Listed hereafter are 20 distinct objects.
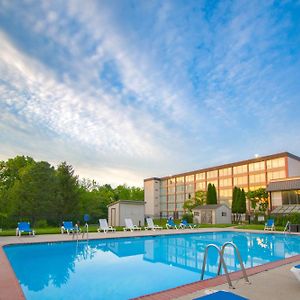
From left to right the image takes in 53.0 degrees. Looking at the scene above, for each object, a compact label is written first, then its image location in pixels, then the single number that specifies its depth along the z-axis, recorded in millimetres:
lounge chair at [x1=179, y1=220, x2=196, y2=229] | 29845
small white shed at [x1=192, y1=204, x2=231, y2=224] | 39281
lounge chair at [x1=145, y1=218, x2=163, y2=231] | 26762
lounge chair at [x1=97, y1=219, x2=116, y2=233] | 22828
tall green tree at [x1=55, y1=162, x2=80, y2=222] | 41938
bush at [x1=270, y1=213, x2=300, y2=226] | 28477
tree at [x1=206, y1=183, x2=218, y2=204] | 49091
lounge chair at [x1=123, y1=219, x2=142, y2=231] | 24531
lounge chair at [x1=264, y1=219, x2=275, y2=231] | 27684
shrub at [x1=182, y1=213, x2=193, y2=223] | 41031
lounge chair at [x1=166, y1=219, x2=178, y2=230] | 29572
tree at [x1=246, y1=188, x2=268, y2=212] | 47406
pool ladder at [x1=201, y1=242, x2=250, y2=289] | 6710
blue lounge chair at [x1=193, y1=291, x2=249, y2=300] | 3889
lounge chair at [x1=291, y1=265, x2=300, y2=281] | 6133
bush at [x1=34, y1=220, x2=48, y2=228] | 33375
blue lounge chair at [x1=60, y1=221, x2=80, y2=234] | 21114
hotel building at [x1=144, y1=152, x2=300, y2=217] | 55091
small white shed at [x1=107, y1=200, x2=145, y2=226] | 30062
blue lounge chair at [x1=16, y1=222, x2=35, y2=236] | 18783
